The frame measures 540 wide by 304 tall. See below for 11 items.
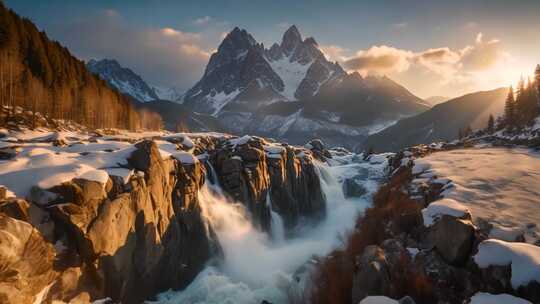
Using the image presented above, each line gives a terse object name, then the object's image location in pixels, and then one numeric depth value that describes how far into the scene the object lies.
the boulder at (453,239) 17.45
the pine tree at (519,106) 79.54
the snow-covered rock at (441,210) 19.64
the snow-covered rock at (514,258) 13.99
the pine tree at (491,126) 89.88
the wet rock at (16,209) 17.17
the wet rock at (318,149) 103.78
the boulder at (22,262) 14.27
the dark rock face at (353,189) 69.37
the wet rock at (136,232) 20.00
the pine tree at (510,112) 82.57
